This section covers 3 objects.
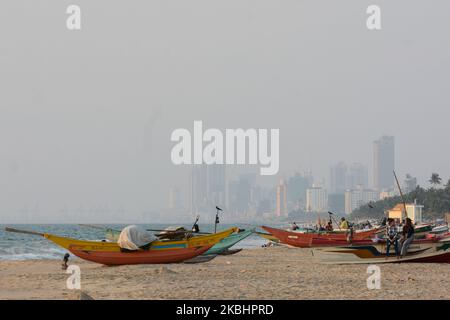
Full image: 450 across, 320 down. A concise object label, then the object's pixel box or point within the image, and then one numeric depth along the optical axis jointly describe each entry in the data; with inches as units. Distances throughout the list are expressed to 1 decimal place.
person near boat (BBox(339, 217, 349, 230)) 1964.8
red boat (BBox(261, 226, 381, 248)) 1513.3
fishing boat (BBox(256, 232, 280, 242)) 1695.6
